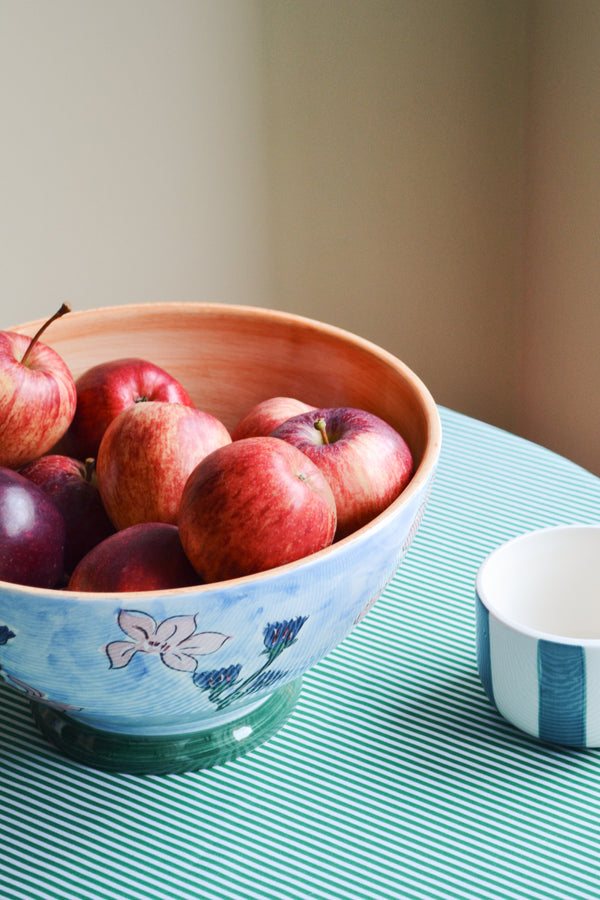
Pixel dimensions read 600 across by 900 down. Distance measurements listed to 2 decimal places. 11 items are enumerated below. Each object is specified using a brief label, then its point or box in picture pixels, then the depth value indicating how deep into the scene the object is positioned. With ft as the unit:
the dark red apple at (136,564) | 2.47
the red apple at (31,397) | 2.75
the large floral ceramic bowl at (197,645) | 2.36
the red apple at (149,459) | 2.66
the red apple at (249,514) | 2.48
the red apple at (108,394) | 2.87
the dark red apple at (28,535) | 2.52
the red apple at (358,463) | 2.65
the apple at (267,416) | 2.80
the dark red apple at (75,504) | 2.72
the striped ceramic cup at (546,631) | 2.50
